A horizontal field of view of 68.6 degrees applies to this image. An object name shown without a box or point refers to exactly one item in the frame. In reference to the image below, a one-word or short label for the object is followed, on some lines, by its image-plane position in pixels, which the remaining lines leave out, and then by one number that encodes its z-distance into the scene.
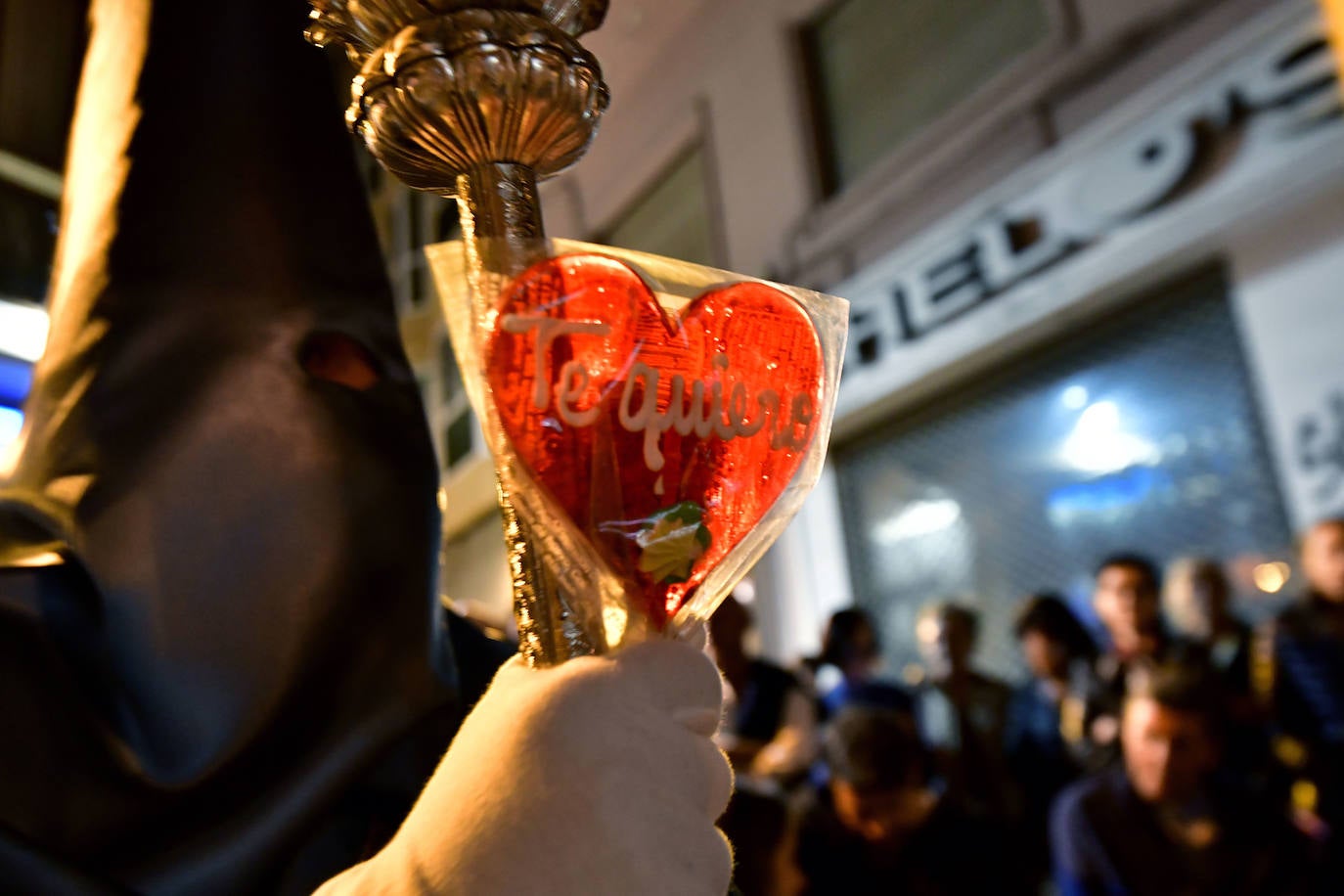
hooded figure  0.36
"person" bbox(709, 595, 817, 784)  2.47
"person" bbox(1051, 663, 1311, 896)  1.90
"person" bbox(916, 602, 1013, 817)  2.47
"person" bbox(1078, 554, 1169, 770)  2.21
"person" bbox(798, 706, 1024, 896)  2.04
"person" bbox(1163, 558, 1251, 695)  2.13
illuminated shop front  2.78
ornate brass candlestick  0.39
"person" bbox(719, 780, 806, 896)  1.72
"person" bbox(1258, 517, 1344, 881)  1.89
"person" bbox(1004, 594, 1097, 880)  2.38
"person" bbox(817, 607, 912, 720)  2.77
